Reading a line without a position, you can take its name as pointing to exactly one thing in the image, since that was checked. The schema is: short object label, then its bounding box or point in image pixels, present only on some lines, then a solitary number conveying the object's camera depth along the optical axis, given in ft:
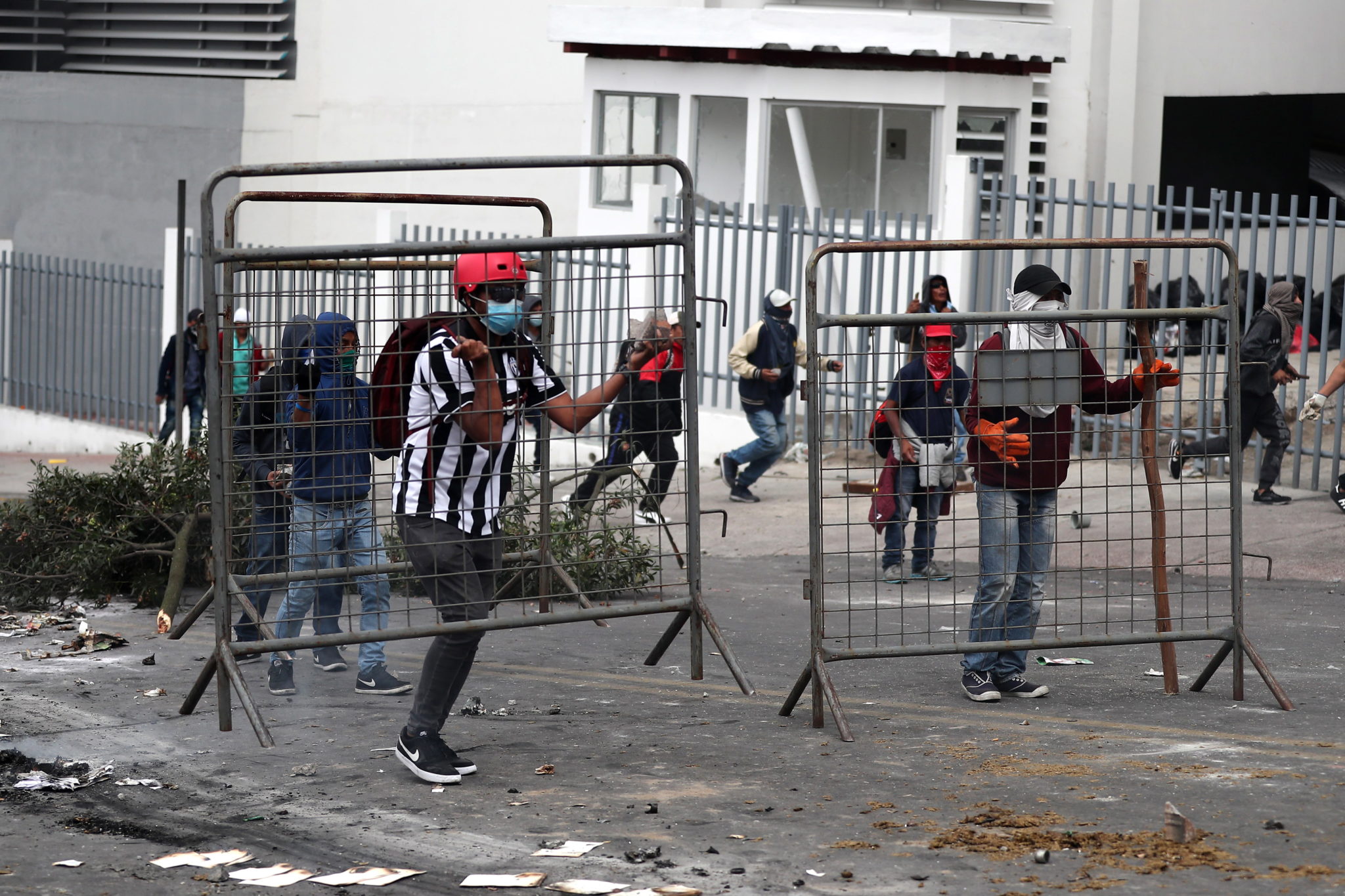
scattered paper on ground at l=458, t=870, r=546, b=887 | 30.73
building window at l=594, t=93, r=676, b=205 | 118.93
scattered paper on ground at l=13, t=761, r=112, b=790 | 37.70
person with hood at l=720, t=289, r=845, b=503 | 85.15
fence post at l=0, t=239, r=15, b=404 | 132.16
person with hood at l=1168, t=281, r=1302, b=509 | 78.23
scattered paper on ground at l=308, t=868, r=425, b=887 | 31.04
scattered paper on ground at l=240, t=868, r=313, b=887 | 31.19
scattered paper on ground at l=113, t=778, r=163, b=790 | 37.78
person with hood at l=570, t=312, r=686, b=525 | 62.75
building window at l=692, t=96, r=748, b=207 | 116.47
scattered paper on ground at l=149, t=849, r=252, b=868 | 32.37
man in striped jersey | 37.83
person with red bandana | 61.16
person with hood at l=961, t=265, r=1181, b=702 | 43.60
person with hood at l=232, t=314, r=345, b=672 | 44.91
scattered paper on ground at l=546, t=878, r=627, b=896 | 30.30
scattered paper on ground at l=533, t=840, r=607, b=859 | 32.42
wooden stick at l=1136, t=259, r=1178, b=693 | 43.42
